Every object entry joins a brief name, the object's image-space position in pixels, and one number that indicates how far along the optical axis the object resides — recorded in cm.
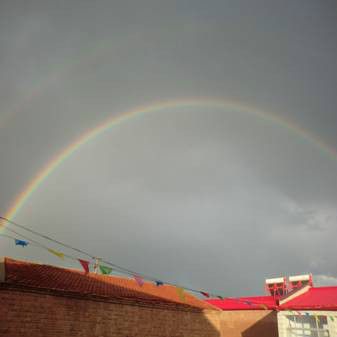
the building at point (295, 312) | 1955
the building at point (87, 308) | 1541
